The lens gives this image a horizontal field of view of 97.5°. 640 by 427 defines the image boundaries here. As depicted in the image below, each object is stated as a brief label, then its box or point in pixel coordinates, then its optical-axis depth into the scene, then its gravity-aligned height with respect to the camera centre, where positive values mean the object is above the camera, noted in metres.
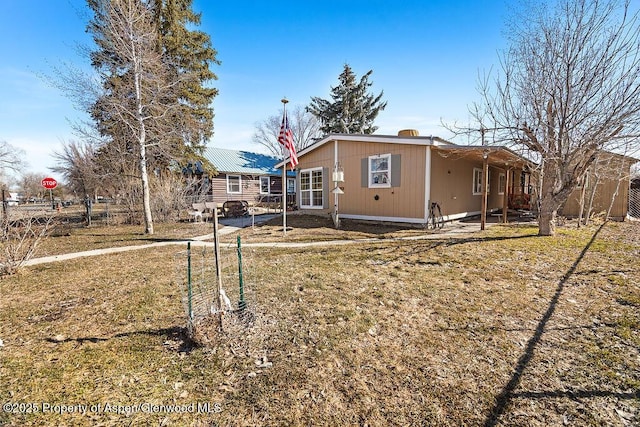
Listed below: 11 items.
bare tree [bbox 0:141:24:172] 18.86 +2.74
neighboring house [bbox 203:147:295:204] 20.00 +1.38
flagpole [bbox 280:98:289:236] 8.72 +2.51
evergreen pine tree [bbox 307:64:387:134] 26.23 +8.38
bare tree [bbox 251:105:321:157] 33.84 +8.04
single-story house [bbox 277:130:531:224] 9.48 +0.70
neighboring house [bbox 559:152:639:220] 10.92 -0.22
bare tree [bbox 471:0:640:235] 5.91 +2.35
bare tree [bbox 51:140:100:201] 12.83 +1.51
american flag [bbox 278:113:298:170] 8.95 +1.82
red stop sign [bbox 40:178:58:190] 14.30 +0.70
